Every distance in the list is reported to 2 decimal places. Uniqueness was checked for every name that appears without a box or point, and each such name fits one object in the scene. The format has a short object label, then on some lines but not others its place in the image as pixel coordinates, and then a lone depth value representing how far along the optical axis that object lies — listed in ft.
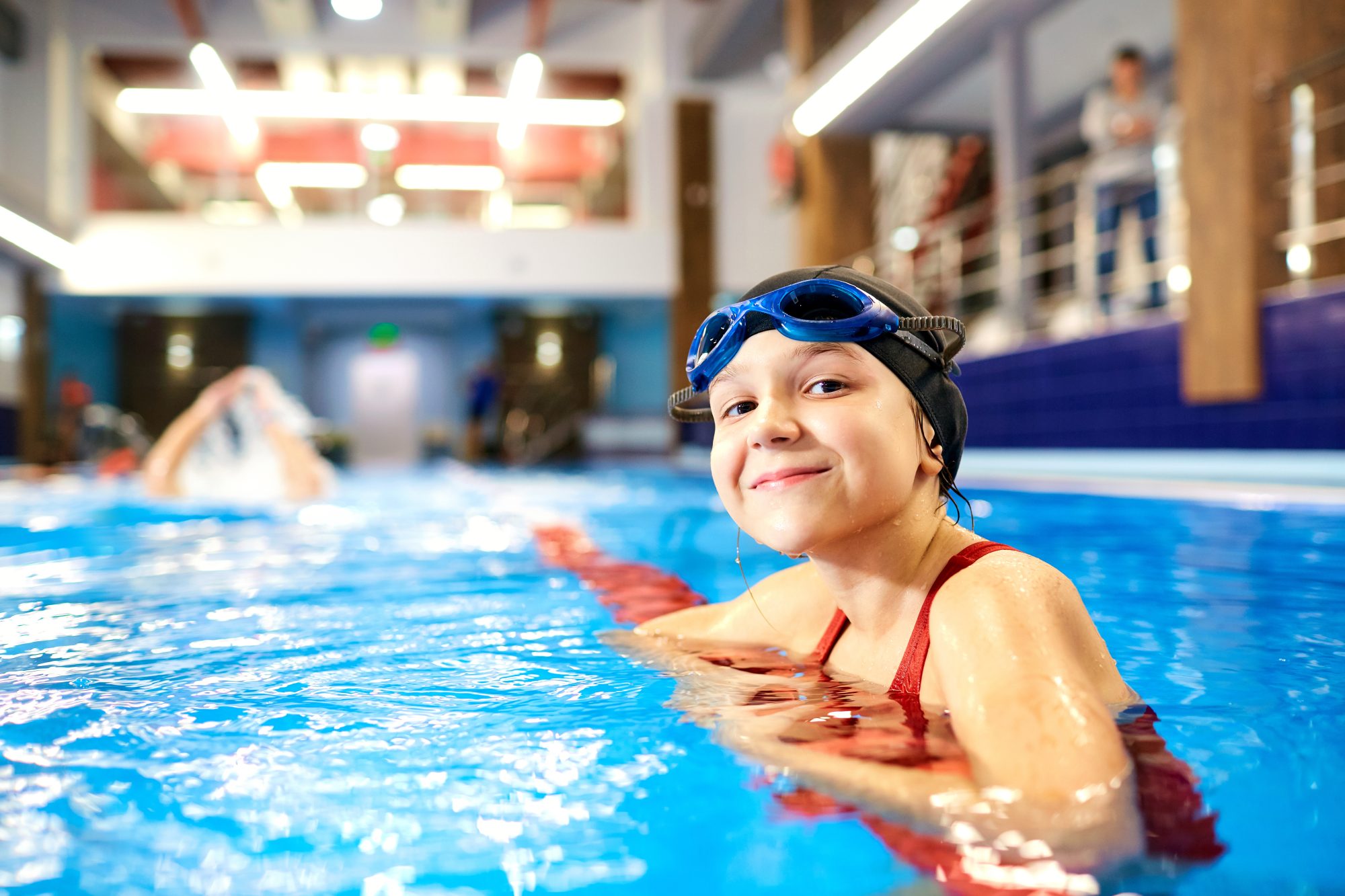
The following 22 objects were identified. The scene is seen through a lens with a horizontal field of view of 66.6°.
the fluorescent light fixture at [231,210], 55.77
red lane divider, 9.13
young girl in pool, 3.45
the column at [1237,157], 18.97
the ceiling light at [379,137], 55.47
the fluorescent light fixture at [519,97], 53.06
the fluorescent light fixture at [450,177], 57.36
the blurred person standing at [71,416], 48.80
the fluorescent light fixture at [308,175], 57.36
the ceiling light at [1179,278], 21.01
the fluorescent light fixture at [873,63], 27.91
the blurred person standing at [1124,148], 22.67
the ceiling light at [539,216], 57.88
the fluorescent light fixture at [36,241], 42.63
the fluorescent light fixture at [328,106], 53.36
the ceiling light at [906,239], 40.11
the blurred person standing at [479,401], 56.13
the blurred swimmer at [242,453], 20.77
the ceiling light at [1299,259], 20.08
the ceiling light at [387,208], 56.24
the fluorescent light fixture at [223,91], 50.67
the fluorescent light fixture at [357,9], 49.73
